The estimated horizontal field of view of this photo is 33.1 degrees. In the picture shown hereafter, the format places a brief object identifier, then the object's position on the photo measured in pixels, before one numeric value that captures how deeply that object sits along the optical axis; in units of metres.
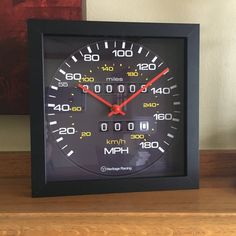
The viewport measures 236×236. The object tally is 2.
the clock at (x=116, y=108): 0.75
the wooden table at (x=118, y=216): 0.64
